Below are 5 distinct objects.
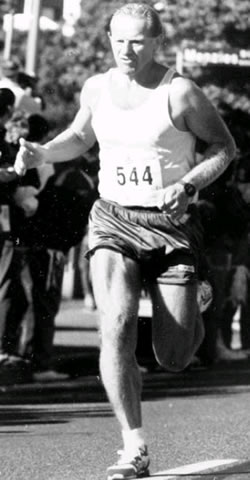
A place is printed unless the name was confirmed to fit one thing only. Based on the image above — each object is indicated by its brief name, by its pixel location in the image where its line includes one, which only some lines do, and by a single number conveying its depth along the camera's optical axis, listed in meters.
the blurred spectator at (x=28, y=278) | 11.98
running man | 7.04
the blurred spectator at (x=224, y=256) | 13.33
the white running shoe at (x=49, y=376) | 11.91
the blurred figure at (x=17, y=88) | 13.65
